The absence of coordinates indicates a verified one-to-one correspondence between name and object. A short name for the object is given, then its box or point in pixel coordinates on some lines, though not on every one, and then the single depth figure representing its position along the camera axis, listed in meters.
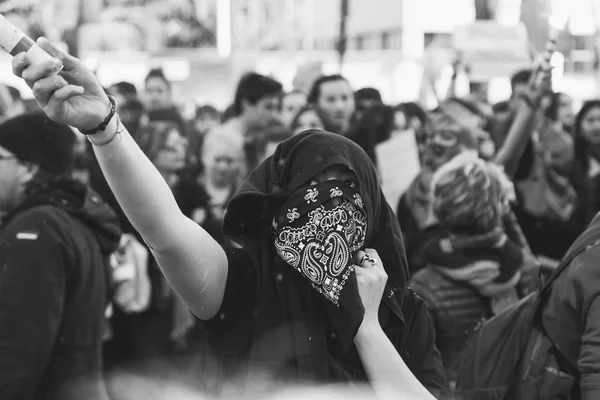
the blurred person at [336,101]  7.30
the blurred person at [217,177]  6.18
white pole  26.31
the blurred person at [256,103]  7.35
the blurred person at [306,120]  6.85
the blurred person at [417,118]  7.63
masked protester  2.27
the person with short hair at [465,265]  3.90
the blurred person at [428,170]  5.79
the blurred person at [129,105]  7.75
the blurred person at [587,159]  7.48
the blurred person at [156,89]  9.55
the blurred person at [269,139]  6.29
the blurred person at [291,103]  7.77
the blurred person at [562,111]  8.43
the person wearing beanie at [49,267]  3.36
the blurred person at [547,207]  7.08
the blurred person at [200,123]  8.21
